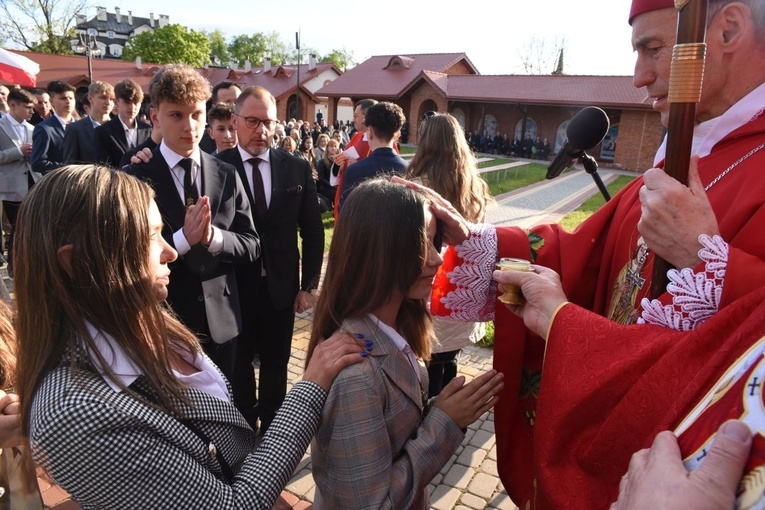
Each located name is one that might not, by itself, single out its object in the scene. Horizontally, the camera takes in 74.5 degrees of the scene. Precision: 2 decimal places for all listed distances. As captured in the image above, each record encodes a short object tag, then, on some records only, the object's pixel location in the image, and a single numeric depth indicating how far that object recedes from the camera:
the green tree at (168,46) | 48.61
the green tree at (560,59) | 51.06
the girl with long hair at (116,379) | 1.12
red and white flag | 8.29
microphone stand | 2.29
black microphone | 2.16
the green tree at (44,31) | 36.72
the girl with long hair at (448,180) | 3.26
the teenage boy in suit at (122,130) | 4.64
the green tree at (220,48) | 76.50
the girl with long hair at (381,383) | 1.47
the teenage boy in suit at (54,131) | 5.52
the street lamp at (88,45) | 19.80
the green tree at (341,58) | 79.08
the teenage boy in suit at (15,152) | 6.05
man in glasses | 3.27
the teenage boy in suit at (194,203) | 2.67
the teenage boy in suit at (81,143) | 4.73
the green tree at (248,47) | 75.00
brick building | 23.95
